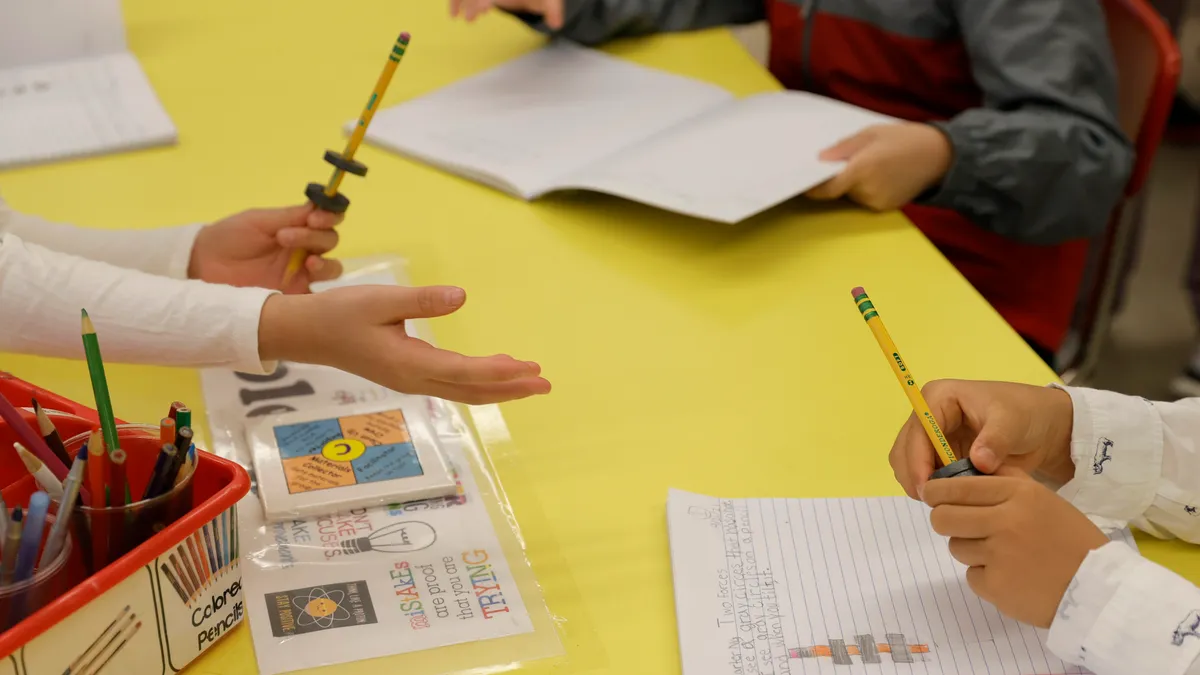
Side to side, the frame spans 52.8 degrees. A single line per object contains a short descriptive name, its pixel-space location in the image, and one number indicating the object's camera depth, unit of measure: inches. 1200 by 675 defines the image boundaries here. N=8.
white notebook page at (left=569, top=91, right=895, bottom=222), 40.7
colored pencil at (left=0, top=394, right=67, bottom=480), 22.3
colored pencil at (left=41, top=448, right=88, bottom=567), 21.3
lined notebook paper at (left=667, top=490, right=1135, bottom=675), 24.7
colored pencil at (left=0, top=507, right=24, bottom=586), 20.6
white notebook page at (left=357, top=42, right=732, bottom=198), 44.2
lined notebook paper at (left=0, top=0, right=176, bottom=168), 45.2
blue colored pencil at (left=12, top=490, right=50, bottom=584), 20.6
